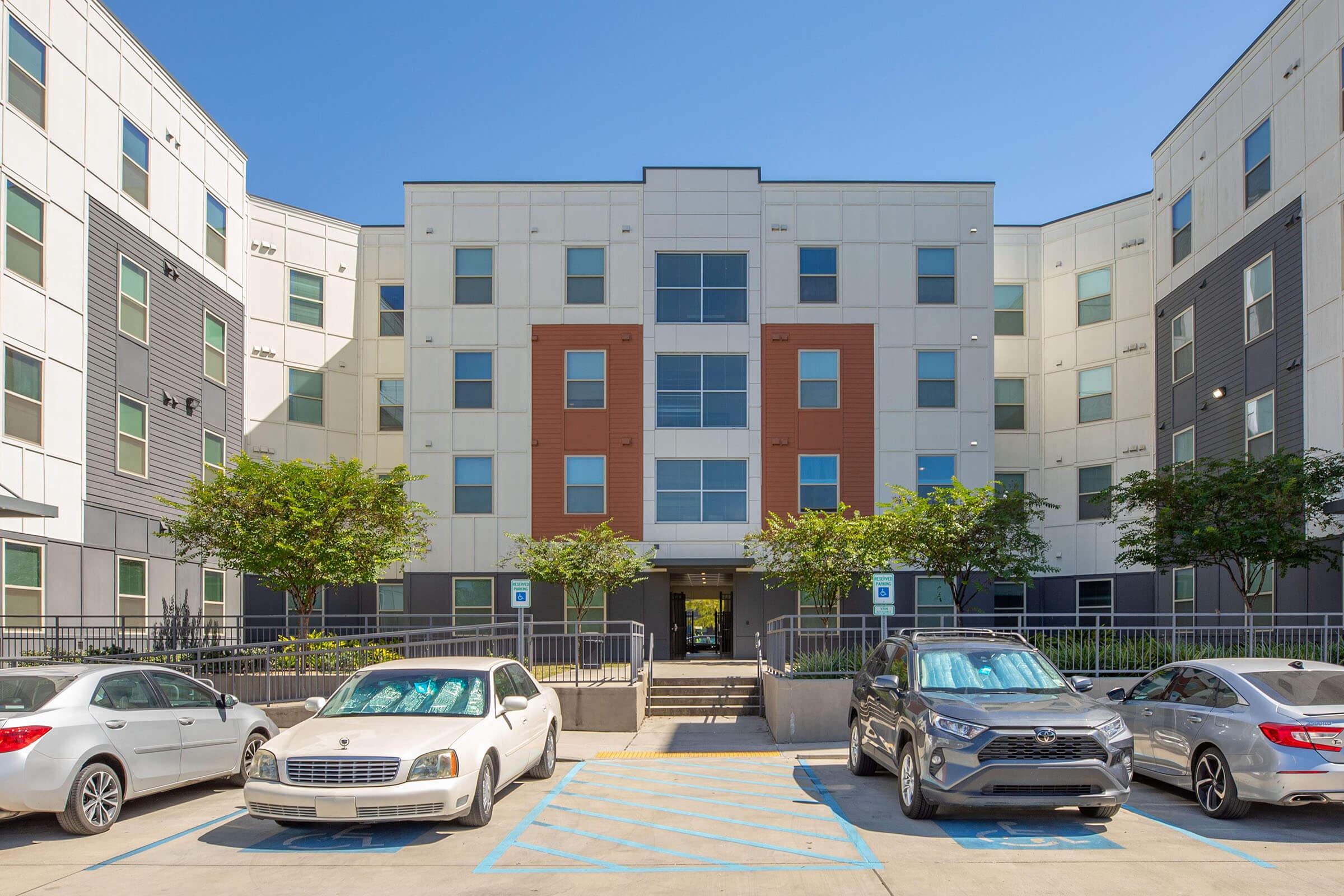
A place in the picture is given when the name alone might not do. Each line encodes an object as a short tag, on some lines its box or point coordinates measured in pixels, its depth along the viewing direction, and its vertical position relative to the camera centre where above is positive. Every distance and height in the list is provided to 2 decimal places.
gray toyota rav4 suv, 9.81 -2.08
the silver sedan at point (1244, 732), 9.82 -2.15
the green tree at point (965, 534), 21.05 -0.58
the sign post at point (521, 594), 18.97 -1.53
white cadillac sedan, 9.24 -2.13
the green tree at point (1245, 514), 18.78 -0.18
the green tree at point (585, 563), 26.75 -1.41
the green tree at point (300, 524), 21.27 -0.37
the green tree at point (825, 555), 22.86 -1.05
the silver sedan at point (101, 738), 9.30 -2.12
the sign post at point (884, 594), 16.98 -1.37
